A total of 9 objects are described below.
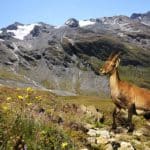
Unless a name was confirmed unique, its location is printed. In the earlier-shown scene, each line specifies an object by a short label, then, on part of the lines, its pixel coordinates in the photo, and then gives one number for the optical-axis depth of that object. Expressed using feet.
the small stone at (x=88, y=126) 32.40
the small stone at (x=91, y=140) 28.60
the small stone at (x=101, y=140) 28.70
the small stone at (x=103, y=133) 31.58
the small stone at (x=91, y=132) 30.95
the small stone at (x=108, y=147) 27.27
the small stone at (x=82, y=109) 38.58
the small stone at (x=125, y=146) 27.25
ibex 37.56
